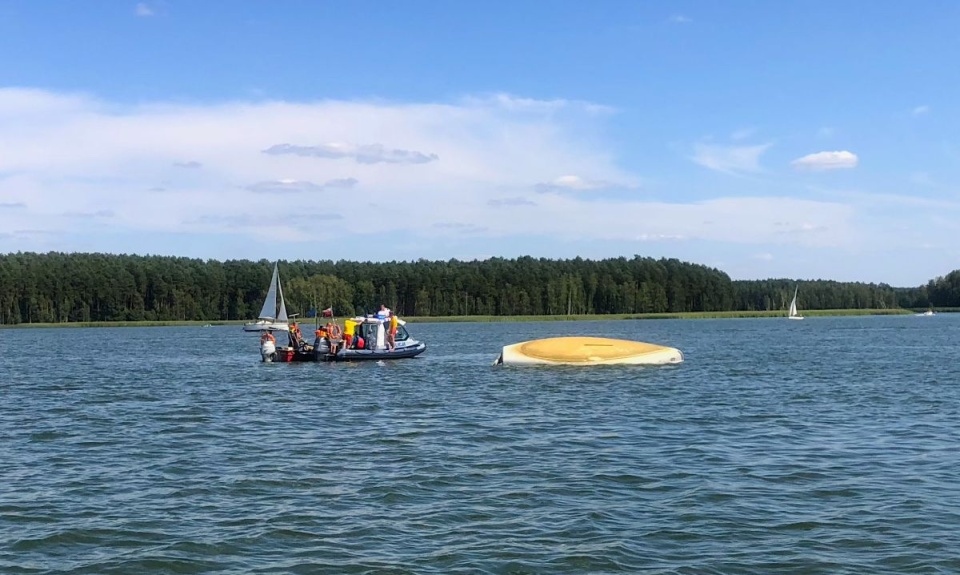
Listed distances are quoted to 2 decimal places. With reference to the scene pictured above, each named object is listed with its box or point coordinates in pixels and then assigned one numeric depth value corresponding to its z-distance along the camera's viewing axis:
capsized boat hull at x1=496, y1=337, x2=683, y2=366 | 45.78
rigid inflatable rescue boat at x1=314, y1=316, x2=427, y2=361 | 49.44
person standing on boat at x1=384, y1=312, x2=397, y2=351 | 51.47
